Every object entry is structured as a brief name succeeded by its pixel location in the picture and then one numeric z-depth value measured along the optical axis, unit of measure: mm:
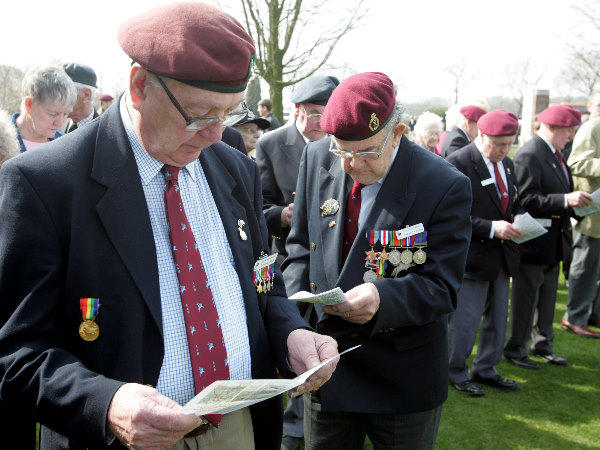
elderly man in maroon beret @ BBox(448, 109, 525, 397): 4852
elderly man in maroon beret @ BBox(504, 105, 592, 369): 5543
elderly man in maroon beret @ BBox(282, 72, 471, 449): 2463
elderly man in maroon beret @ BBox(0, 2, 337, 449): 1470
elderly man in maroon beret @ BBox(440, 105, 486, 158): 6562
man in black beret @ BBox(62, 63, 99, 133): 5141
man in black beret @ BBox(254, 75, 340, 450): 4305
